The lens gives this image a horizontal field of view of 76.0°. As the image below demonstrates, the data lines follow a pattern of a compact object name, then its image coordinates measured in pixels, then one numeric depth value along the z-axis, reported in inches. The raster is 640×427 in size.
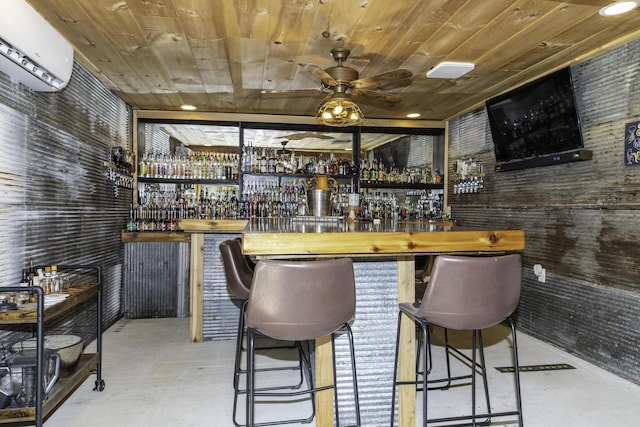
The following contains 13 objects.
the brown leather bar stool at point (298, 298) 62.5
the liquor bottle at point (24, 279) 97.3
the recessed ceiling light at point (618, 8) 92.8
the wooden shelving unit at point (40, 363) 71.0
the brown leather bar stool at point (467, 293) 67.2
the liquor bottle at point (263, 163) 204.2
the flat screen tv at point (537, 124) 131.3
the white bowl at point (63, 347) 88.0
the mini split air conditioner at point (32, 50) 83.7
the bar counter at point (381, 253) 66.8
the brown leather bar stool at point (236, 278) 94.4
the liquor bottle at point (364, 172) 216.5
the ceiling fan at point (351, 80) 108.0
